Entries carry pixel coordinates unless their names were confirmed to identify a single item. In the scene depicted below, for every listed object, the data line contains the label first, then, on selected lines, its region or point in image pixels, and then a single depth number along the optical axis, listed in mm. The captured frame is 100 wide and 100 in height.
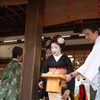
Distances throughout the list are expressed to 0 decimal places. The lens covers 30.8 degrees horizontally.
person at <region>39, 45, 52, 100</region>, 3054
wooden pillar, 3119
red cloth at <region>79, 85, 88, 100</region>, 4703
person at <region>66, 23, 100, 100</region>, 2273
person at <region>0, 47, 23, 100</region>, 3676
